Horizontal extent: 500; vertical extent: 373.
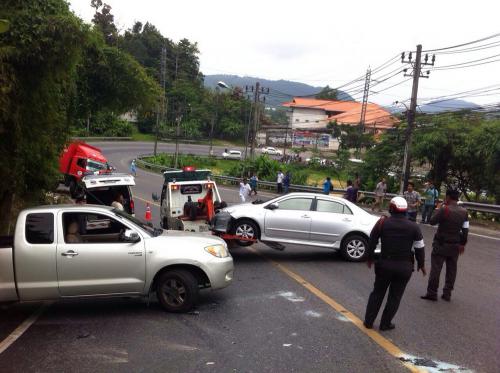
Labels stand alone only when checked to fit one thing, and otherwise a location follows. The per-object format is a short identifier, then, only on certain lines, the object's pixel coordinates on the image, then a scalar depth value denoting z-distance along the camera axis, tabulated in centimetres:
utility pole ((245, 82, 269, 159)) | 4429
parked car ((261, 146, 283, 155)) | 7722
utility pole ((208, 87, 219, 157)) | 9119
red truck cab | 2722
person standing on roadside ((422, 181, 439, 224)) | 1823
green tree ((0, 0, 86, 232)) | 704
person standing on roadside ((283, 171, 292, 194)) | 3124
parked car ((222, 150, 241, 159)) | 6401
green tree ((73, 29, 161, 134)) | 1424
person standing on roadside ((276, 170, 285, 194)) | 3322
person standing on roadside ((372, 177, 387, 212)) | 2331
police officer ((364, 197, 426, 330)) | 627
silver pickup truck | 676
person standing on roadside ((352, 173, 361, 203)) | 2308
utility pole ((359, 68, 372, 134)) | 6581
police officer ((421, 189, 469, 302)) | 797
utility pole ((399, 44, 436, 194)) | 2764
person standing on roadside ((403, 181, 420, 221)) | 1719
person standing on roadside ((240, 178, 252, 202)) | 2270
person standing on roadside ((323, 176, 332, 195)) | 2512
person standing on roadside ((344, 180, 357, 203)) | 2230
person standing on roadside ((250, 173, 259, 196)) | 3039
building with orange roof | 10739
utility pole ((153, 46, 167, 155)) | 5152
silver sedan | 1148
